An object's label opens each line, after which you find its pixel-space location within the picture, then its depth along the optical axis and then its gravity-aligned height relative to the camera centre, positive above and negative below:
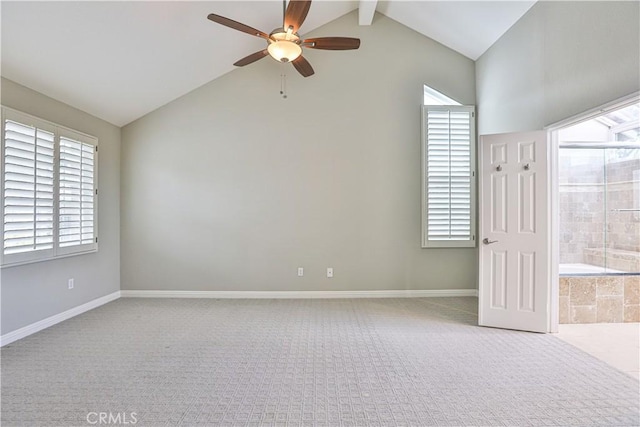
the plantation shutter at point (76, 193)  3.67 +0.28
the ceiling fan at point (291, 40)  2.51 +1.65
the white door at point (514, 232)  3.31 -0.14
